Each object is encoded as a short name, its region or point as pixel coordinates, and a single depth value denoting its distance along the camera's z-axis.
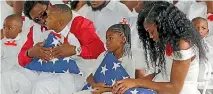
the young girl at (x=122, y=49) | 3.76
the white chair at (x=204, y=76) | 3.41
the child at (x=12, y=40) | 4.45
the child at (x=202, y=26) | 4.00
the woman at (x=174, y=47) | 3.15
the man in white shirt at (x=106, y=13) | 4.84
